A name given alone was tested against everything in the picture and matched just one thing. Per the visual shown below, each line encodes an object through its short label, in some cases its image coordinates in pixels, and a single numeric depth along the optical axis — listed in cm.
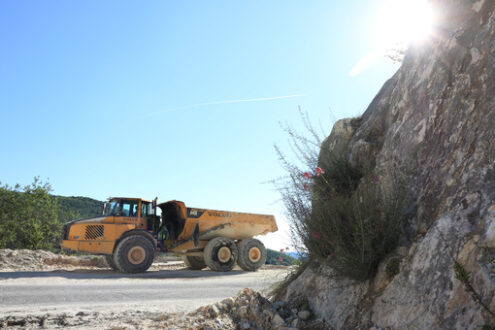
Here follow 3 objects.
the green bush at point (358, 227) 346
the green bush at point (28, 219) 1872
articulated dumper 1186
